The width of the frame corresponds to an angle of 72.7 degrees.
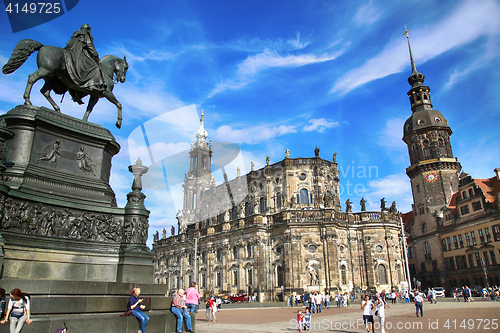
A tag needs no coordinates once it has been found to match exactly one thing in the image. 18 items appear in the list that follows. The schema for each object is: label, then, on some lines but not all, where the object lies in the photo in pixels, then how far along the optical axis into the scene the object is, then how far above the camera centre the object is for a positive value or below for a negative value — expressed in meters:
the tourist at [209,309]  17.08 -1.41
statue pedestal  6.59 +1.16
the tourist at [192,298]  10.31 -0.54
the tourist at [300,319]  11.69 -1.37
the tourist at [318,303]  24.80 -1.79
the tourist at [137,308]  6.93 -0.52
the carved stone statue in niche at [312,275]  39.88 +0.30
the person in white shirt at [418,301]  16.34 -1.16
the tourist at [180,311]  7.98 -0.69
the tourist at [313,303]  24.52 -1.74
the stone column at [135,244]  8.29 +0.90
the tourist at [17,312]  5.39 -0.44
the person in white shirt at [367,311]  11.07 -1.07
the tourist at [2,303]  5.48 -0.31
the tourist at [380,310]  10.89 -1.03
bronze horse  8.72 +5.36
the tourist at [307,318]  12.19 -1.39
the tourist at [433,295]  30.30 -1.67
